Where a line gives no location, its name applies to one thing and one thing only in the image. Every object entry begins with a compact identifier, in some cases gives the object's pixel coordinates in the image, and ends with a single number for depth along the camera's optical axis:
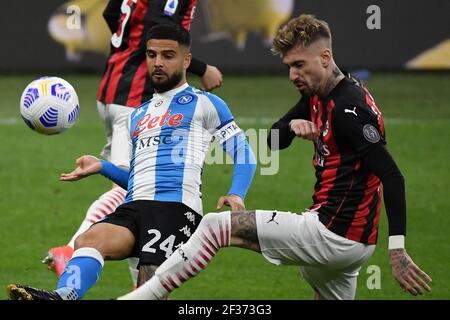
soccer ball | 14.15
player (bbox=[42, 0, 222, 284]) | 15.57
